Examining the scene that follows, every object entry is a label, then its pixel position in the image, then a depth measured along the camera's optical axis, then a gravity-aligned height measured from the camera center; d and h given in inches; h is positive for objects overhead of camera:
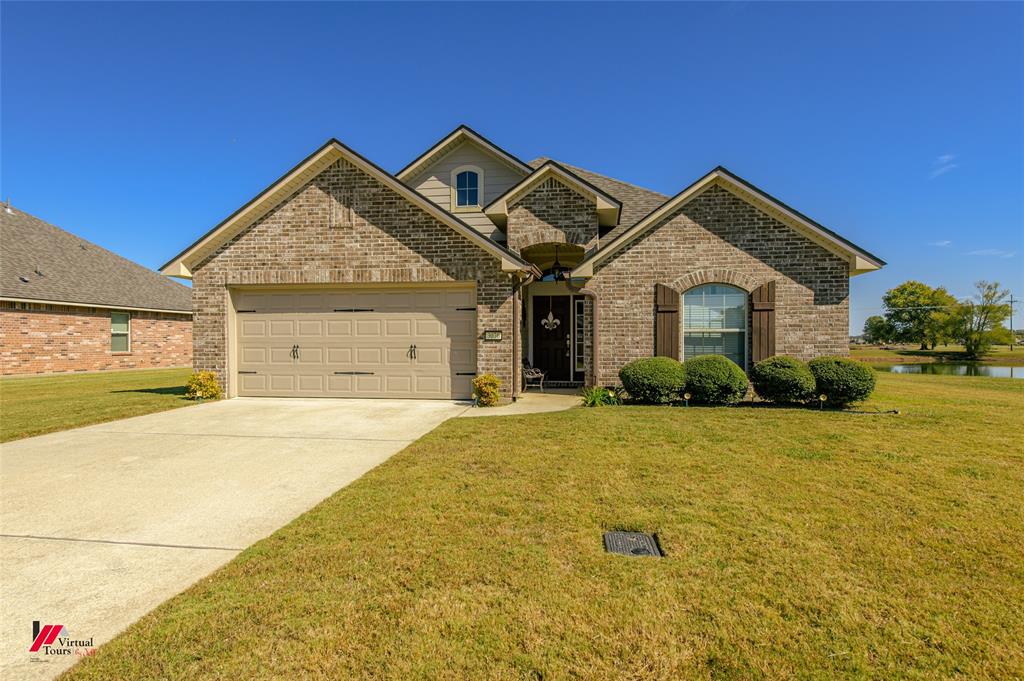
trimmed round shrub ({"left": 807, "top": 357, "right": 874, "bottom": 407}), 358.9 -29.1
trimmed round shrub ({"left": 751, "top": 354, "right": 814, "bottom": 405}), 369.7 -29.8
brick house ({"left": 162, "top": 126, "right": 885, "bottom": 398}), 414.6 +57.9
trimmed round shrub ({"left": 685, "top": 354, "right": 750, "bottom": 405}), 379.9 -30.8
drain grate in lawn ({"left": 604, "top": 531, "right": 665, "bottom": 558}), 132.9 -60.1
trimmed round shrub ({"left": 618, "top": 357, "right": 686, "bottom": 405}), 385.4 -30.9
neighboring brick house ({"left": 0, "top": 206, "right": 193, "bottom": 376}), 682.2 +59.4
